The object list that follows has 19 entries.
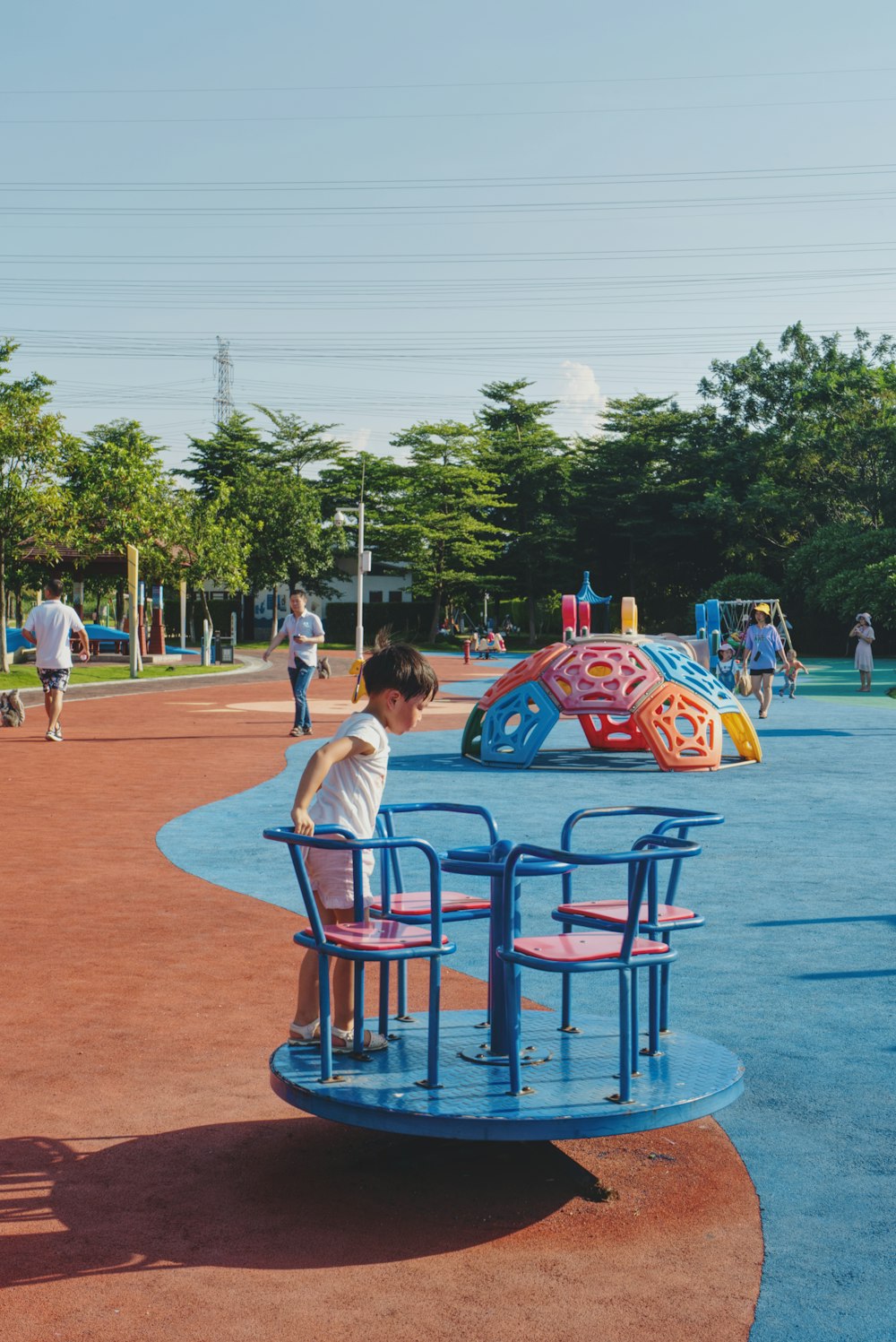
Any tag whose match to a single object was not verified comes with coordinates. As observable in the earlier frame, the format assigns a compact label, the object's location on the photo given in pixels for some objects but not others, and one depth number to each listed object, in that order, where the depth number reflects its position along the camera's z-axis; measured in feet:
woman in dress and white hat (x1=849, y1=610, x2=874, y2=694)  96.43
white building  260.81
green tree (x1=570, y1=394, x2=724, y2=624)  212.64
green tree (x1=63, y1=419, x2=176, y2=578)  136.87
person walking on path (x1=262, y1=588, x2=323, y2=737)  58.08
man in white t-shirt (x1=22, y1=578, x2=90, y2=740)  58.39
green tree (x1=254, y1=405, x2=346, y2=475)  255.50
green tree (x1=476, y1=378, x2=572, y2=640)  229.04
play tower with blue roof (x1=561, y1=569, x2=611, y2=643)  82.74
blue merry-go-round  13.09
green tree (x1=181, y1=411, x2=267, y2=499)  247.29
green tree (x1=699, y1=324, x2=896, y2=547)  186.09
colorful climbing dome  50.11
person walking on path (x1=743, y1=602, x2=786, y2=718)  67.64
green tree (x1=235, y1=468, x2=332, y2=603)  226.38
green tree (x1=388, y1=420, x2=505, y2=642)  223.71
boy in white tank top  15.11
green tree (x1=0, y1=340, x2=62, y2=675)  108.68
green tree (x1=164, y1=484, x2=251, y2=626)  158.81
